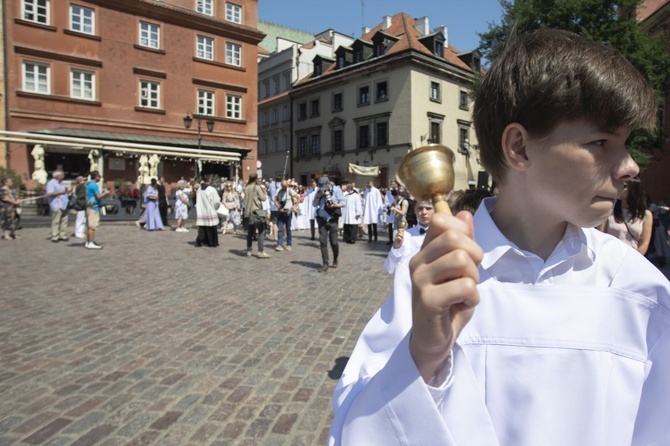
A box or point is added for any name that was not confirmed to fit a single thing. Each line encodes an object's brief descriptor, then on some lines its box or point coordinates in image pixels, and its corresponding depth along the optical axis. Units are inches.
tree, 762.2
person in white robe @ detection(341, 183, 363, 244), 592.4
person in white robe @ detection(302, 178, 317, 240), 650.3
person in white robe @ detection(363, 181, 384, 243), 629.9
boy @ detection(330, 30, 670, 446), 41.6
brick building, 986.1
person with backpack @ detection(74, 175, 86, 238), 465.7
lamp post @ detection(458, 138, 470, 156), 1528.1
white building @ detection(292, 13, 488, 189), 1427.2
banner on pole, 1220.7
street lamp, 875.5
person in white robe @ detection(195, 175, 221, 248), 496.1
